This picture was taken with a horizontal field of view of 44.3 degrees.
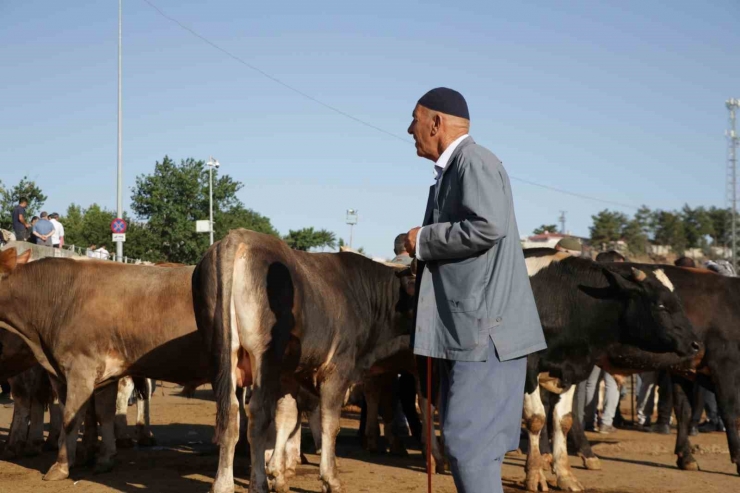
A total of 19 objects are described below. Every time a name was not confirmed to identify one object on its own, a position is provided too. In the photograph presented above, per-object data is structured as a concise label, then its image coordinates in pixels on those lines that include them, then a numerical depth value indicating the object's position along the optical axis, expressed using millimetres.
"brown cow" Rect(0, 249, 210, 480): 9289
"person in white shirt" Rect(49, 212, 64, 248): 22916
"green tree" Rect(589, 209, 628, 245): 77938
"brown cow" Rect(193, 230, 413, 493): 7383
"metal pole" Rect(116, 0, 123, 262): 40969
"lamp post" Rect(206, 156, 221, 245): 61219
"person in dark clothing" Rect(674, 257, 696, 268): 14531
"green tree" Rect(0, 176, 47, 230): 39156
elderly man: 4387
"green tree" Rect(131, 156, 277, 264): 69812
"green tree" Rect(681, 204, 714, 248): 86750
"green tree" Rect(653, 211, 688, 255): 83438
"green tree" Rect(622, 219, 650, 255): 74625
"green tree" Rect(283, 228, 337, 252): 70012
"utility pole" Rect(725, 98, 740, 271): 66069
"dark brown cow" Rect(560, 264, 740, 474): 10305
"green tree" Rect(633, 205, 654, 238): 83438
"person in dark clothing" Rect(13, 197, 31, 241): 21625
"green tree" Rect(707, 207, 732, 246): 88562
